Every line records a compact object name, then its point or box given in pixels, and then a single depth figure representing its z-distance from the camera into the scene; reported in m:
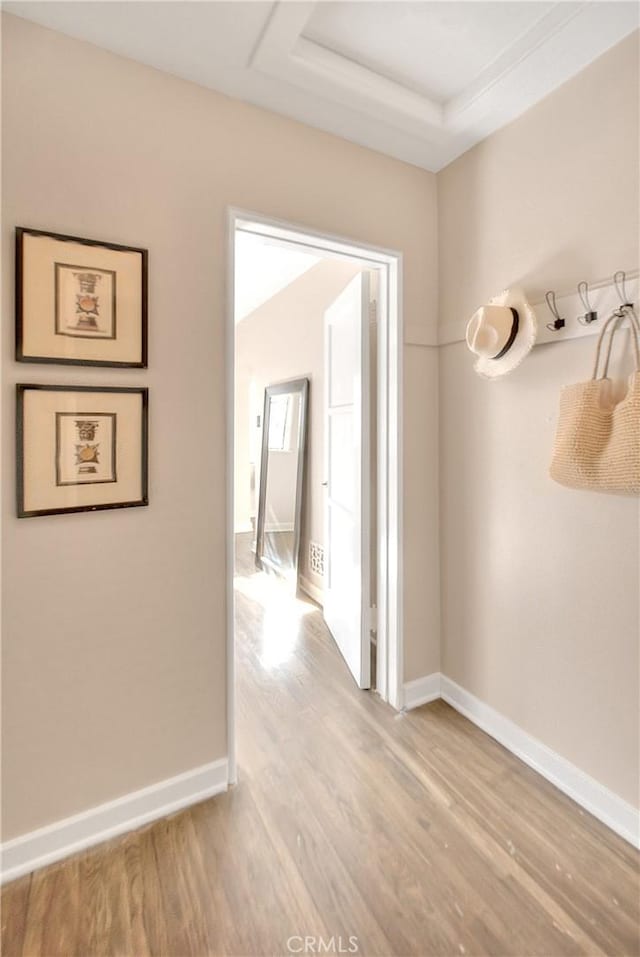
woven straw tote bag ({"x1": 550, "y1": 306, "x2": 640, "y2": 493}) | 1.36
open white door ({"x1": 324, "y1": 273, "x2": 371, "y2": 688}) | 2.35
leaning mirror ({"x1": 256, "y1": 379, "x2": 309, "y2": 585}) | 3.79
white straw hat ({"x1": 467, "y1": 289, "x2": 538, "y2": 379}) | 1.75
